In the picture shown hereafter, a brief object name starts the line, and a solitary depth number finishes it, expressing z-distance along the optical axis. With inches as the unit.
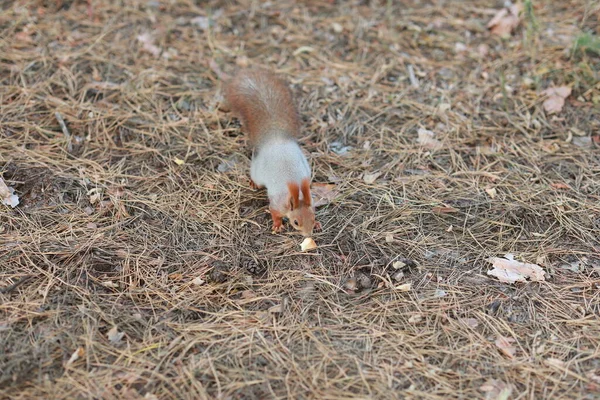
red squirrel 210.4
